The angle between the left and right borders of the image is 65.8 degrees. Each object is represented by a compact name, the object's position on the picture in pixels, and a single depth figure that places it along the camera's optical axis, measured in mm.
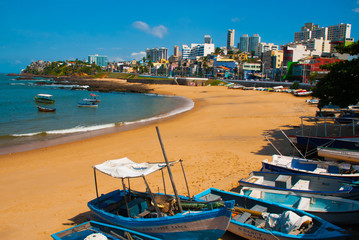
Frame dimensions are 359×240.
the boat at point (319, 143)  13352
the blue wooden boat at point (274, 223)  6680
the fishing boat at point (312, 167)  10017
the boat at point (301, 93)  50562
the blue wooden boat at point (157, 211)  6691
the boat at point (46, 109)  39125
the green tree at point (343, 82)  16703
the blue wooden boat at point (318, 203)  7805
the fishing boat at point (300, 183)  8602
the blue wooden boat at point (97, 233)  6987
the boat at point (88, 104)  45344
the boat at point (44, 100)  48069
